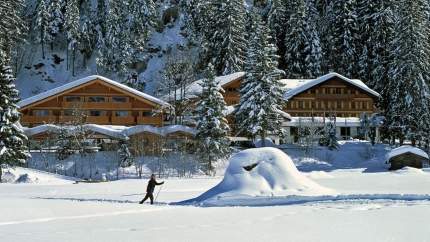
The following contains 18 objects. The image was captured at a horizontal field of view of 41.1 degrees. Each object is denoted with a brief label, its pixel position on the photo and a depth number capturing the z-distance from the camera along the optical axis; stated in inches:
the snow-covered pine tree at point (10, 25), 3118.8
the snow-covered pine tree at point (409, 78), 2112.5
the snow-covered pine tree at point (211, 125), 1999.3
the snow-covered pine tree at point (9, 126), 1683.1
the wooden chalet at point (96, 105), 2469.2
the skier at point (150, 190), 1018.7
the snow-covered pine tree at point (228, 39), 3090.1
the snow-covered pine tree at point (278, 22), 3459.6
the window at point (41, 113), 2491.4
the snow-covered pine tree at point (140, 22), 3614.7
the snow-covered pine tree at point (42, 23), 3629.4
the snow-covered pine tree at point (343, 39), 3275.1
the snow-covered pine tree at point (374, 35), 3024.1
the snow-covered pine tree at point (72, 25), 3597.0
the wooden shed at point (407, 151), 1865.2
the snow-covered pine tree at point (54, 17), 3708.2
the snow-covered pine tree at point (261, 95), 2132.1
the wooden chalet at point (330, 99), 2939.7
